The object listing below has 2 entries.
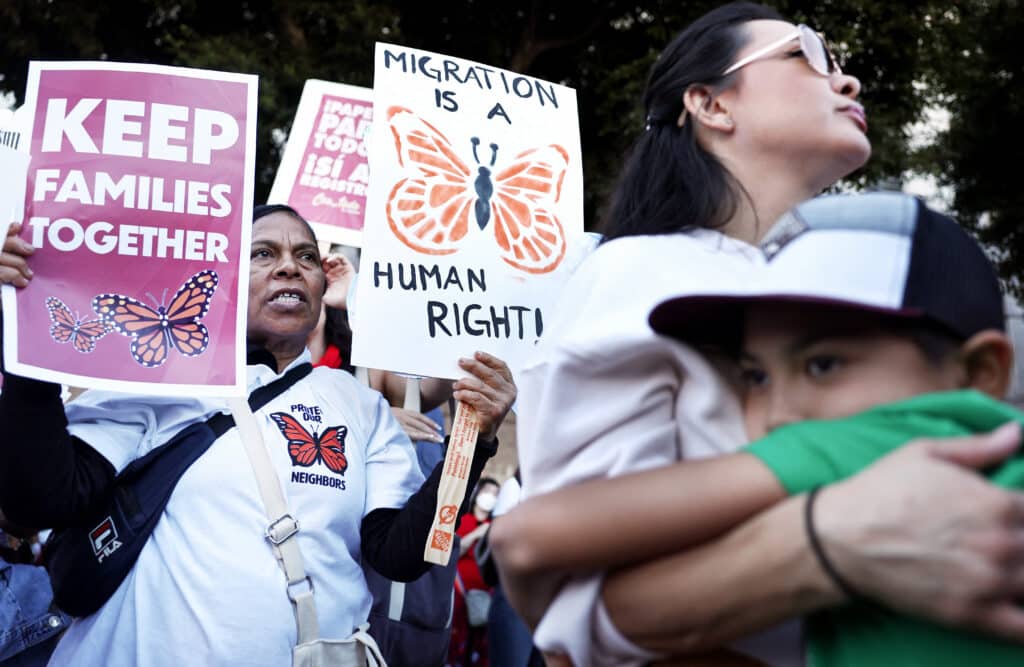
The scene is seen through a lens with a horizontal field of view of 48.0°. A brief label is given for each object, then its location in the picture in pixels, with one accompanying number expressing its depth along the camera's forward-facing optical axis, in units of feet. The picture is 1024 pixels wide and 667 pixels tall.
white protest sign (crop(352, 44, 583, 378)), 9.65
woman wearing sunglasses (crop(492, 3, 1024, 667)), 3.71
